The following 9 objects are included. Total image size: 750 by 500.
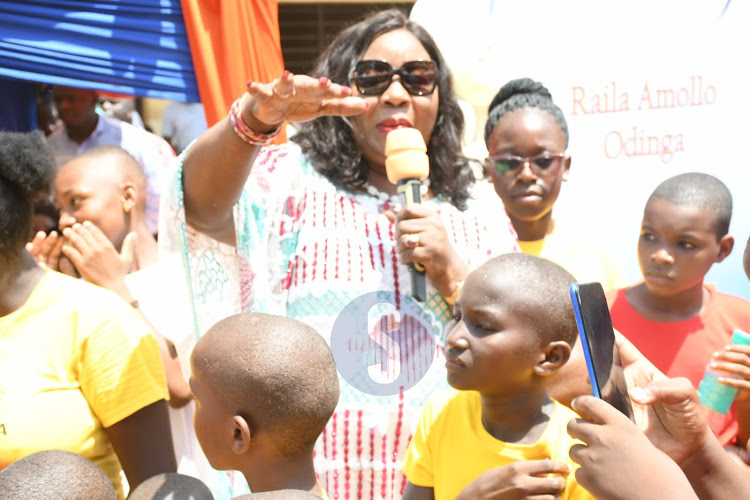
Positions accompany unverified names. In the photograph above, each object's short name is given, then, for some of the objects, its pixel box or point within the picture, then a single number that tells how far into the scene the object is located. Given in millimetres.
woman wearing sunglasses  2490
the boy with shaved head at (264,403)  2088
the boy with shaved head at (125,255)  3051
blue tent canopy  3846
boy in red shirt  3168
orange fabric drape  3873
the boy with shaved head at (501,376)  2217
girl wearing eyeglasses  3486
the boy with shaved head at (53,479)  1718
